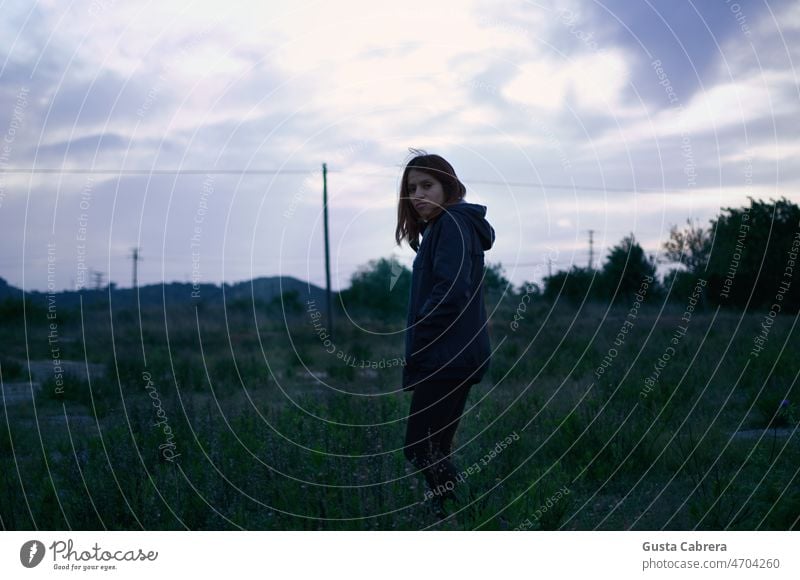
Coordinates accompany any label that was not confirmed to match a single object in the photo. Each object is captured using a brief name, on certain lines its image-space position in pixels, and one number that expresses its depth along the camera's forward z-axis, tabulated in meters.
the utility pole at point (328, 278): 18.18
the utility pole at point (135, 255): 58.82
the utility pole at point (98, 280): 56.69
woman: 3.68
